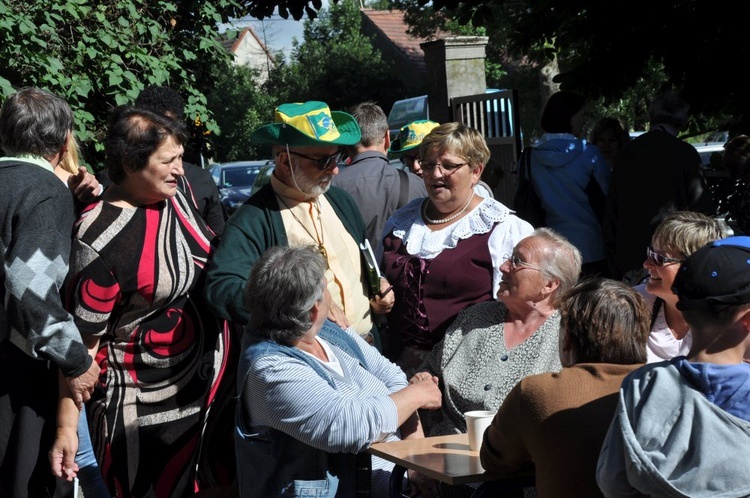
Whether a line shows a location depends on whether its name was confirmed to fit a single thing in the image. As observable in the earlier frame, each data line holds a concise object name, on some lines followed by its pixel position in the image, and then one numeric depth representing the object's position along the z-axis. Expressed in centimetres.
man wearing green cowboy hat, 394
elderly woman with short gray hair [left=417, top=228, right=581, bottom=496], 372
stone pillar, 1147
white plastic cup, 322
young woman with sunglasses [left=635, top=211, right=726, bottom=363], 387
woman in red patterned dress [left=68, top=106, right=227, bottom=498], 370
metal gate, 959
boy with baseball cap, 227
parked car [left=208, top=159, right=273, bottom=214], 2139
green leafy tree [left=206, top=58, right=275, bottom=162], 4044
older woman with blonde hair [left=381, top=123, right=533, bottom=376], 420
